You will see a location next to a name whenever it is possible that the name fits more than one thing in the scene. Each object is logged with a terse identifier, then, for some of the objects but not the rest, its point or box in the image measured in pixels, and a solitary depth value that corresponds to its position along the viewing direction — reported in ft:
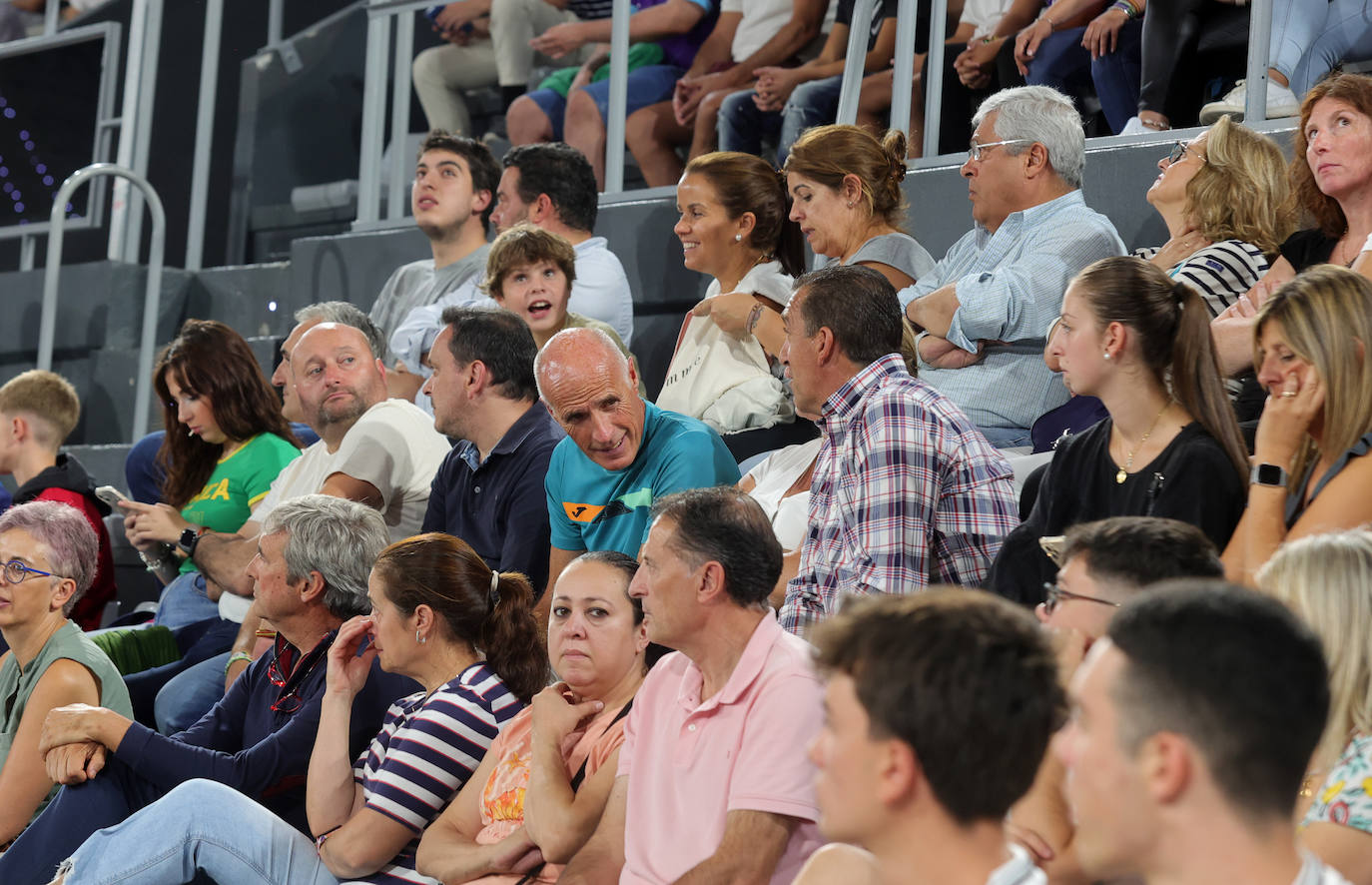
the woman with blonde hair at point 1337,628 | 12.03
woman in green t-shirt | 29.27
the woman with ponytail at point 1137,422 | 16.31
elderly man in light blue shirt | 22.44
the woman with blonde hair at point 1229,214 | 21.47
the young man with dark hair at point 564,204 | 30.60
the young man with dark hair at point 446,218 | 33.58
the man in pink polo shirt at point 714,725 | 14.84
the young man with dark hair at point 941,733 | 9.34
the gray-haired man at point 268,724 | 20.74
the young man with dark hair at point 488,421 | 24.35
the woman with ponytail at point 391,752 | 18.75
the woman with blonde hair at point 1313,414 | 15.65
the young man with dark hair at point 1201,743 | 8.80
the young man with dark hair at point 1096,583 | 12.91
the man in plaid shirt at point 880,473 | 18.19
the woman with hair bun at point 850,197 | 25.39
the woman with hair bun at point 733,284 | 25.75
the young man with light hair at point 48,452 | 31.32
